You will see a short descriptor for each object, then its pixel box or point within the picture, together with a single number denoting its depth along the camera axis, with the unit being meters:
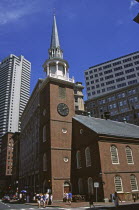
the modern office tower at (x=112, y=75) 99.25
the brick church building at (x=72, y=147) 31.67
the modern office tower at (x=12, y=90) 161.50
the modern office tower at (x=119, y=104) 78.94
